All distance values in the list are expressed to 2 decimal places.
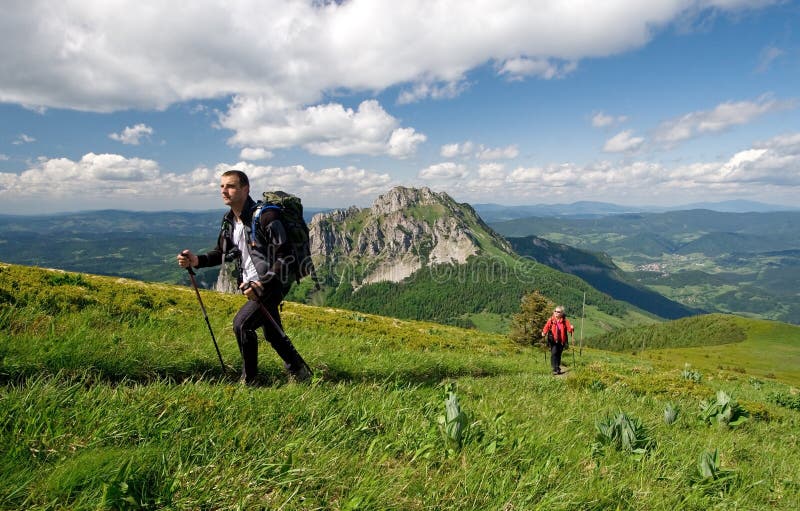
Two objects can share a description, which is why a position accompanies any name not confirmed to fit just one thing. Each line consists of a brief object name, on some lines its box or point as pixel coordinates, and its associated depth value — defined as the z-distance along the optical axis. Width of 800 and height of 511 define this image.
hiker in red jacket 15.77
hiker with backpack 5.64
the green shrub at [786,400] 12.48
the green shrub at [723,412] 6.33
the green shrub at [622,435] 3.97
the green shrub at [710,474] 3.48
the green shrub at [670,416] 5.76
